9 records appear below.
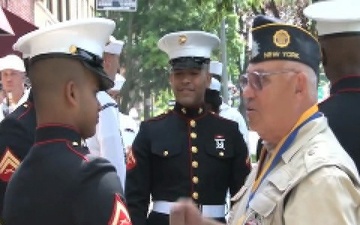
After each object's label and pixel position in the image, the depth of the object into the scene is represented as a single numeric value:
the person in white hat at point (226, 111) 7.04
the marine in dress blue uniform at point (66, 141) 2.39
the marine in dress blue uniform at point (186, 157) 4.25
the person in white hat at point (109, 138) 5.18
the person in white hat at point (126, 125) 7.59
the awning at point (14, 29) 11.79
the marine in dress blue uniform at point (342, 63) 3.07
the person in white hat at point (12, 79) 7.62
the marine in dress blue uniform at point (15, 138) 3.54
